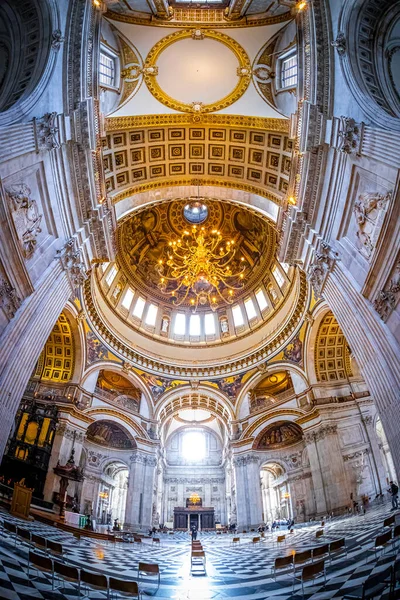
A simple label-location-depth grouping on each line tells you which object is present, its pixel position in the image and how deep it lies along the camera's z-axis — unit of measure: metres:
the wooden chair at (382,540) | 5.65
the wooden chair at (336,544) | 6.75
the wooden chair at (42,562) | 4.77
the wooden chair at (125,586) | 4.44
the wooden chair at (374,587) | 4.11
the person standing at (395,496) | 12.84
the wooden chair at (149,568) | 5.98
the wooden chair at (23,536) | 7.31
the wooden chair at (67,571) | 4.60
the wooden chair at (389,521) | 8.14
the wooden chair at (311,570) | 4.78
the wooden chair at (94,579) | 4.55
